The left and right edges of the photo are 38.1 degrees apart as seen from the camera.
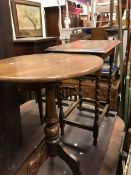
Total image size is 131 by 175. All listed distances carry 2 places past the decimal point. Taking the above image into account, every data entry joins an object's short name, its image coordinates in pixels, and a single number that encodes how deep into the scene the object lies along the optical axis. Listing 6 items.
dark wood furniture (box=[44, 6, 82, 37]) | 3.02
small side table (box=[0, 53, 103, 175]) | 0.75
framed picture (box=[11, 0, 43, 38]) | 2.53
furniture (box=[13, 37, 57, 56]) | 1.86
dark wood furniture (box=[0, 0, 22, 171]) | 1.24
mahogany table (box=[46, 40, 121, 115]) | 1.30
